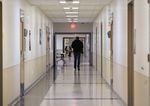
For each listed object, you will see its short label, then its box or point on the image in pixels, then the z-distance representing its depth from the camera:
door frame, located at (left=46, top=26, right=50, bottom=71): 19.33
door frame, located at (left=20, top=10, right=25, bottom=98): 10.10
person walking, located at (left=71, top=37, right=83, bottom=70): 20.56
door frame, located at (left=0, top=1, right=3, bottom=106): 7.13
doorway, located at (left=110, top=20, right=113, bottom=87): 11.56
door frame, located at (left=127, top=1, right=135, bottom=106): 7.71
